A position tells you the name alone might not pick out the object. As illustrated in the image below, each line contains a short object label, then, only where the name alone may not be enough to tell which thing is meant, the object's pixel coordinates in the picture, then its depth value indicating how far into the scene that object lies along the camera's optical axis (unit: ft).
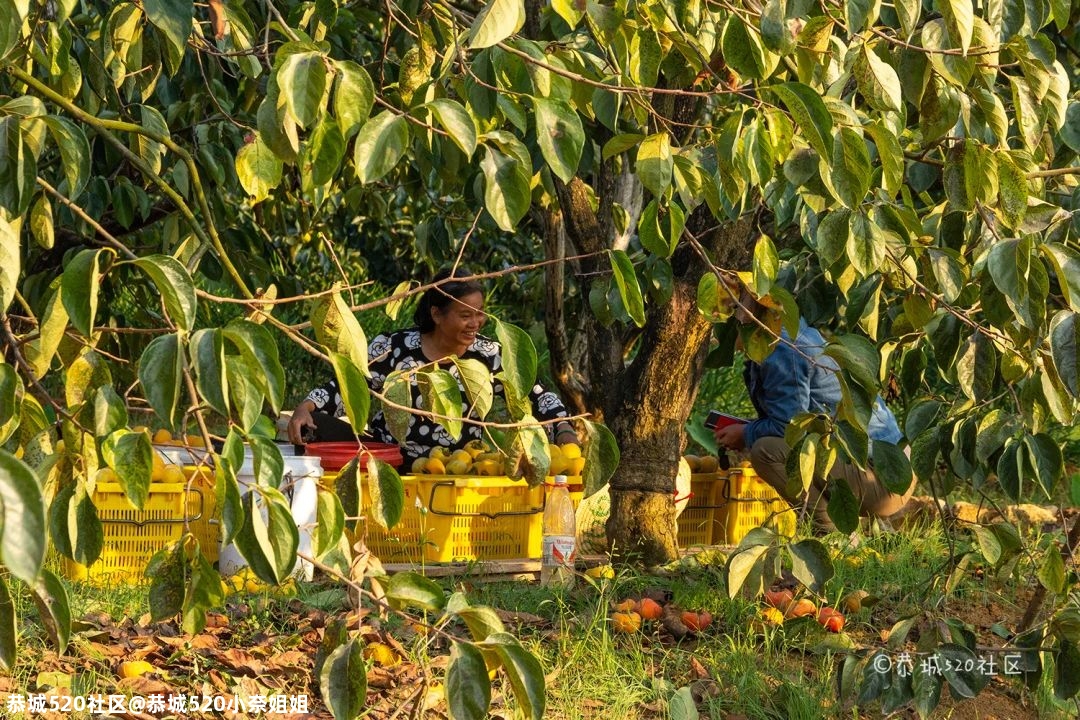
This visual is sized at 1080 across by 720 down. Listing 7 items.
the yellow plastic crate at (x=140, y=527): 22.67
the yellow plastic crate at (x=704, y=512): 27.86
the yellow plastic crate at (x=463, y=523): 23.98
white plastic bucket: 22.41
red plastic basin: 23.91
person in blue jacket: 28.84
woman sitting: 28.78
